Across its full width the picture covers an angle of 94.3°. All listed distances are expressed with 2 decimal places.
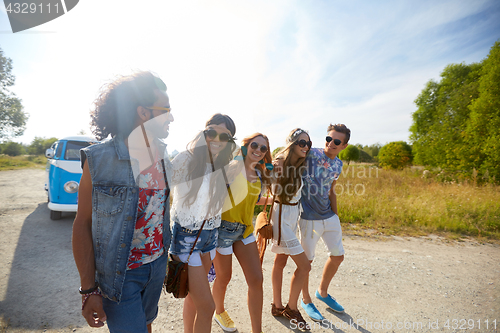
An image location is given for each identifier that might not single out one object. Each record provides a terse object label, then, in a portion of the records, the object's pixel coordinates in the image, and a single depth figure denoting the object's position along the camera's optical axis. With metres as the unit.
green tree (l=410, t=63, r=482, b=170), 12.74
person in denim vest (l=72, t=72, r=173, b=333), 1.23
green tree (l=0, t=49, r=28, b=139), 22.51
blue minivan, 5.77
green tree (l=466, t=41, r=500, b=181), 10.19
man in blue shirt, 2.88
